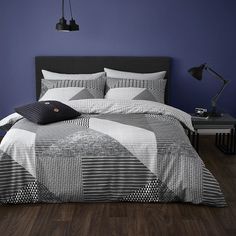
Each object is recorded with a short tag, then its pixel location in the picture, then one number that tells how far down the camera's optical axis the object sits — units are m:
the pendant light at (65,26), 4.09
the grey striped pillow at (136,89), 4.34
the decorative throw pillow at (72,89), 4.29
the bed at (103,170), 3.09
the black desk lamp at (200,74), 4.37
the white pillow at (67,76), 4.58
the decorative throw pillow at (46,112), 3.49
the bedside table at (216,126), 4.26
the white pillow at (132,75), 4.59
